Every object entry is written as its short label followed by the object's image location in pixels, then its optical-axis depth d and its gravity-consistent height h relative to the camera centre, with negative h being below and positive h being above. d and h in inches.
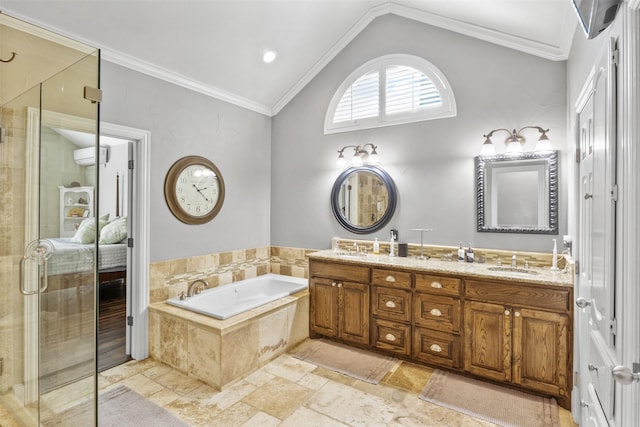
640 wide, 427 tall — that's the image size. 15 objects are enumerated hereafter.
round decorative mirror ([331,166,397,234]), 143.3 +7.3
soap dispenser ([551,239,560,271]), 107.5 -14.4
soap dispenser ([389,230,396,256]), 136.6 -12.8
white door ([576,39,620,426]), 46.0 -4.6
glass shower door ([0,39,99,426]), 74.9 -11.6
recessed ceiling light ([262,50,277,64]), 139.8 +67.8
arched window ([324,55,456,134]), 132.9 +51.4
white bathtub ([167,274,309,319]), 123.2 -33.8
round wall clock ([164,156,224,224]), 130.5 +10.2
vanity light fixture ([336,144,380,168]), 144.1 +25.7
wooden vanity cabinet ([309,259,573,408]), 92.5 -34.5
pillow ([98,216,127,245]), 200.2 -11.7
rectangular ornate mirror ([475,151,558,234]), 112.3 +8.0
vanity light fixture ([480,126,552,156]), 109.6 +24.9
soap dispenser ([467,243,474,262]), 121.9 -14.7
